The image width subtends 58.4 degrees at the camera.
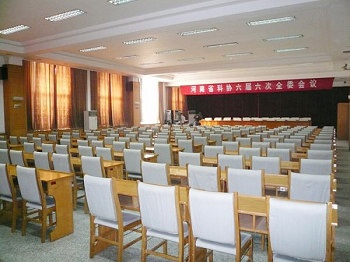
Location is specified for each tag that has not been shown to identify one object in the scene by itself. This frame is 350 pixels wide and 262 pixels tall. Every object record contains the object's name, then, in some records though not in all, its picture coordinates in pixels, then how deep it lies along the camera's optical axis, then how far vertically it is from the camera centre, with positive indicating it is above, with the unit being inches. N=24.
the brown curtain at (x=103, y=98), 632.4 +37.4
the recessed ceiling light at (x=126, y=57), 509.7 +97.9
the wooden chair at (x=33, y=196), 146.3 -37.8
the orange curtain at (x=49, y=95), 509.4 +36.8
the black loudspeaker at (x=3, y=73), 450.9 +63.3
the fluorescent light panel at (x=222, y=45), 415.2 +96.3
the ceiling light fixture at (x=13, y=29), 335.3 +96.2
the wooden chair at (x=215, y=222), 98.7 -34.6
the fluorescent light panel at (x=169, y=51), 464.4 +97.4
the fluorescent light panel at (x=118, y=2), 256.4 +94.3
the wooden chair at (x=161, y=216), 107.5 -35.5
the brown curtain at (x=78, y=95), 576.4 +39.7
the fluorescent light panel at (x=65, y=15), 284.4 +95.5
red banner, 727.5 +72.5
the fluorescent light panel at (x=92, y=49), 437.4 +96.5
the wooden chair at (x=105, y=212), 120.8 -38.2
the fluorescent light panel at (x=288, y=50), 463.7 +99.2
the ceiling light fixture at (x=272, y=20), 302.8 +93.3
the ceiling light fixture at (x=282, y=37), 380.5 +96.0
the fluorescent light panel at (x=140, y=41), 382.3 +95.0
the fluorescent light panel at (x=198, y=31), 338.5 +94.1
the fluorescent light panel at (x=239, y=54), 496.0 +98.5
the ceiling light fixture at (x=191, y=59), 543.8 +99.9
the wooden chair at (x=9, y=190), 157.9 -37.5
